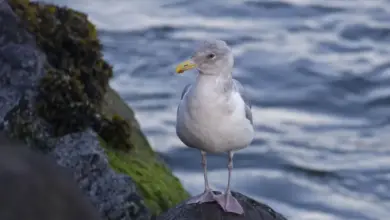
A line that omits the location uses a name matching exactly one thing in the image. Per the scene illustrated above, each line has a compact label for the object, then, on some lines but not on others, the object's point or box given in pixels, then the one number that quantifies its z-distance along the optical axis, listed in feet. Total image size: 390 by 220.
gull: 32.45
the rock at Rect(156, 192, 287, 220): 33.65
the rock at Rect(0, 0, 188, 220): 32.99
